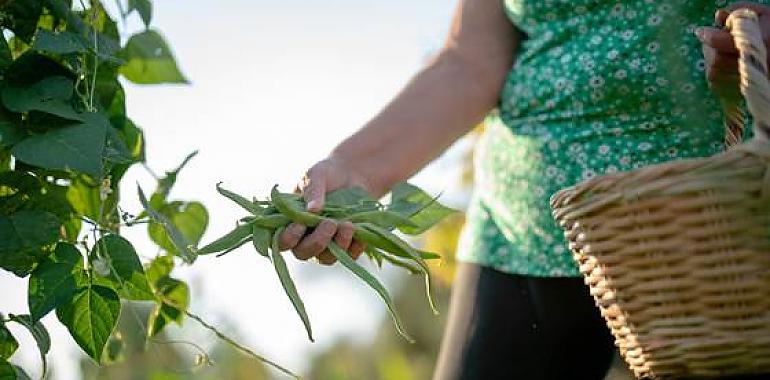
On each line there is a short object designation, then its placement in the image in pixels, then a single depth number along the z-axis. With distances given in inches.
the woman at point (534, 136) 97.4
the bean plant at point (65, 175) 84.6
